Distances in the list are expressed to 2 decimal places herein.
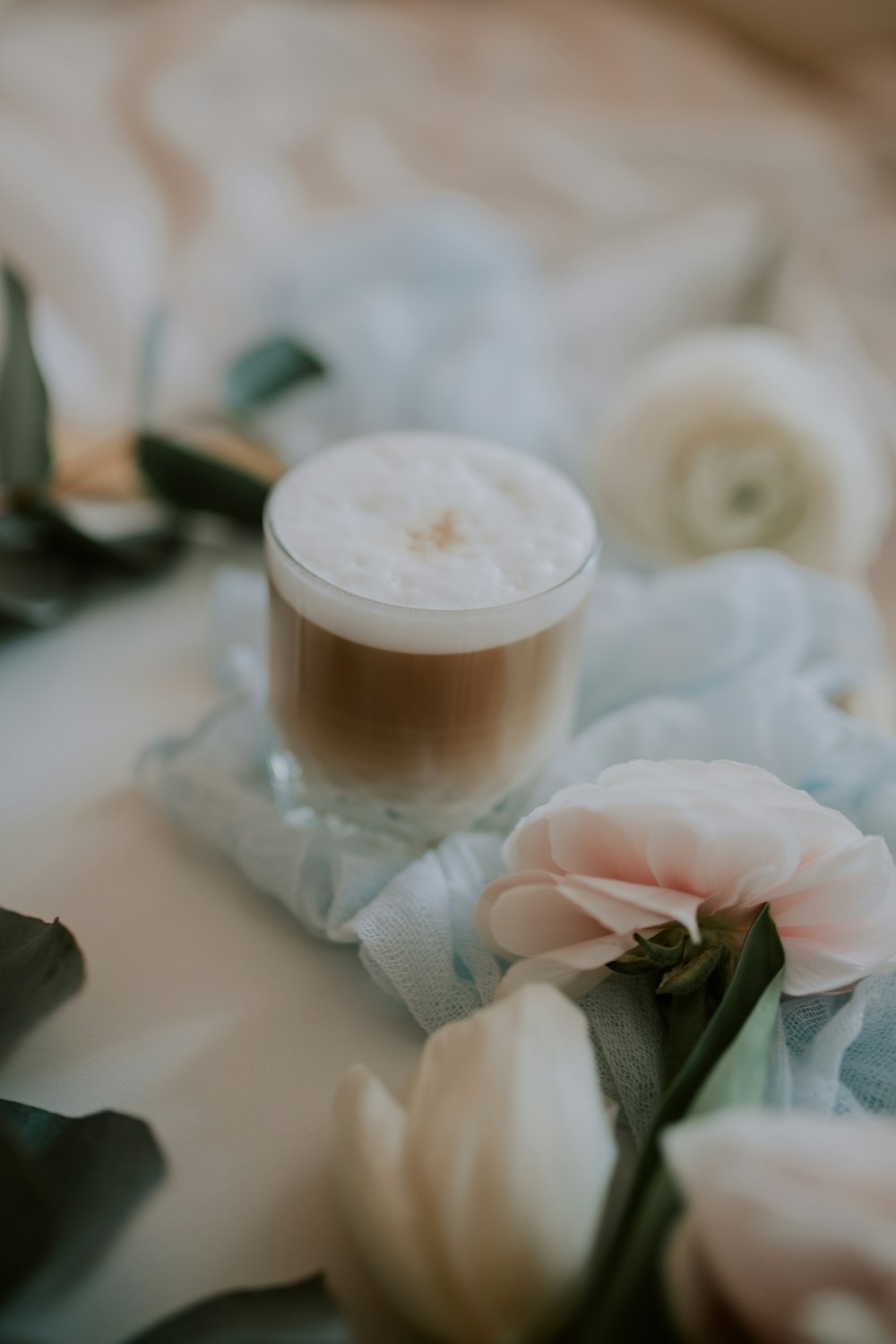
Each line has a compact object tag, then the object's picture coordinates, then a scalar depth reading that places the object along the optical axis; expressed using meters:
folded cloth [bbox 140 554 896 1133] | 0.49
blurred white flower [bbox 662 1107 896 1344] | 0.29
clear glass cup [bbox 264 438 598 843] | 0.50
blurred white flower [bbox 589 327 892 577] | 0.77
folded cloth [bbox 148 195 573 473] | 0.88
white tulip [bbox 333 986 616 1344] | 0.34
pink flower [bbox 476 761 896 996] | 0.42
